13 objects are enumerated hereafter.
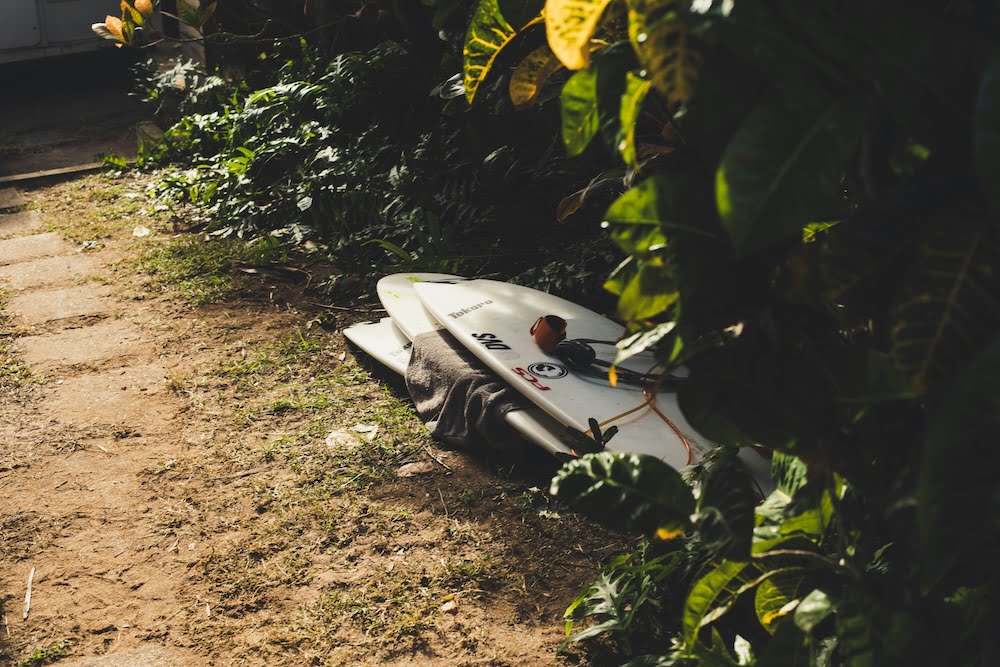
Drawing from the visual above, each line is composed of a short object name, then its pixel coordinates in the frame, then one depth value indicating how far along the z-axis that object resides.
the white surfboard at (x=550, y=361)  2.57
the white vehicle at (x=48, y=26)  6.38
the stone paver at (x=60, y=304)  3.78
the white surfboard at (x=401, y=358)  2.64
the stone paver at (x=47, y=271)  4.07
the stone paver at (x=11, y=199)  4.96
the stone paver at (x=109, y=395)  3.11
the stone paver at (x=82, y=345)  3.45
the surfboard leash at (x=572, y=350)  2.84
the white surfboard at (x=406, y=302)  3.28
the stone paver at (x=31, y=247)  4.32
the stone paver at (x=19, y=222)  4.65
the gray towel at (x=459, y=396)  2.80
